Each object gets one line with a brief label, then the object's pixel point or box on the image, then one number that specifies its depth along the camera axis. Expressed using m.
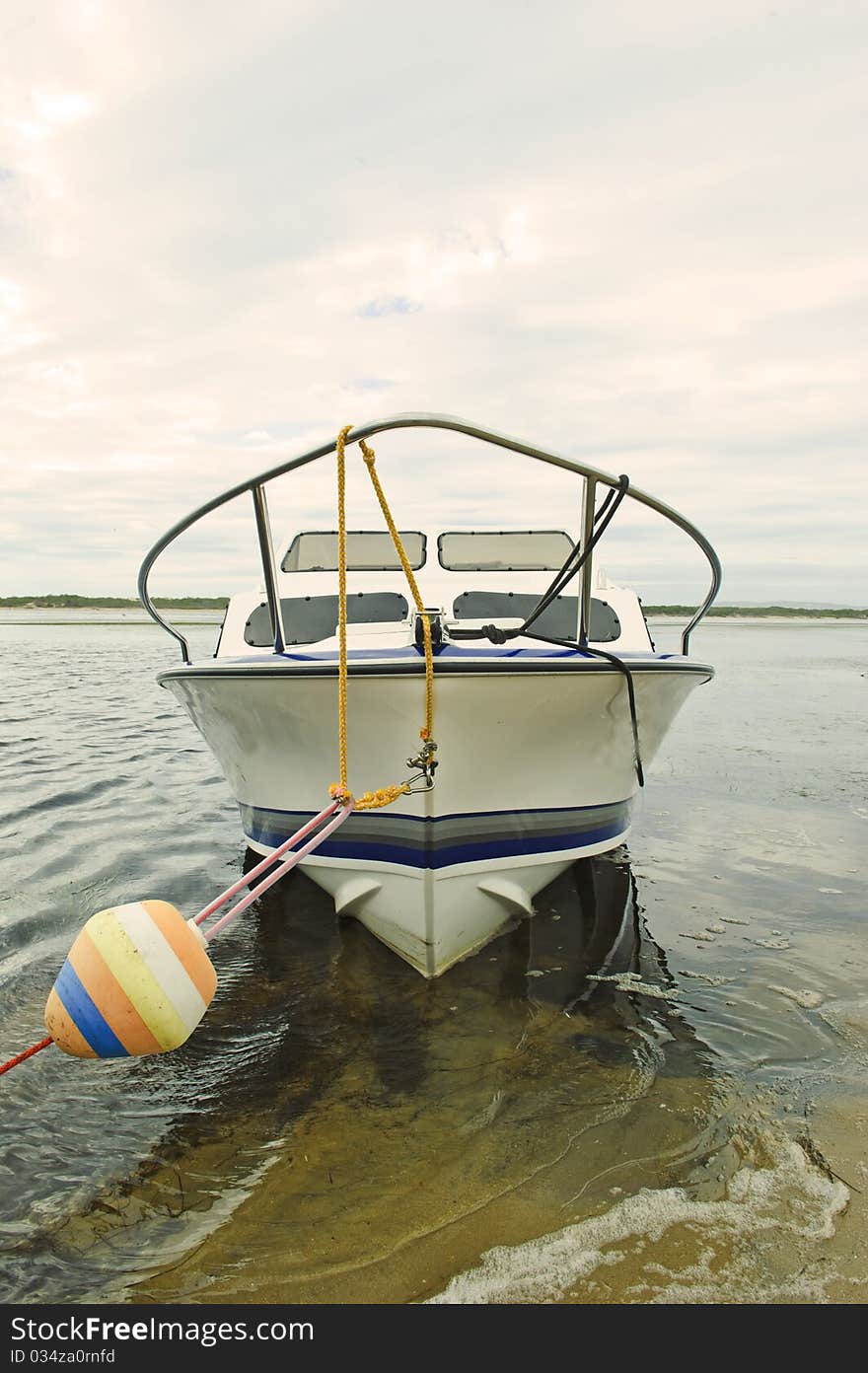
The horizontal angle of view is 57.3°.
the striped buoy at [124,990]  2.66
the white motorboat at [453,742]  3.86
